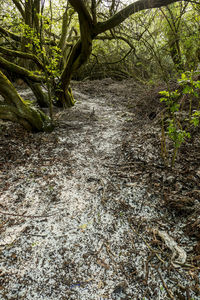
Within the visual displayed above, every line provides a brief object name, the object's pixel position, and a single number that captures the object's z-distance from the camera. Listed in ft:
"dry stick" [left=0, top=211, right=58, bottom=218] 7.47
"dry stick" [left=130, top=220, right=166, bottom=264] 5.83
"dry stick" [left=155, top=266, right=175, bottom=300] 4.96
